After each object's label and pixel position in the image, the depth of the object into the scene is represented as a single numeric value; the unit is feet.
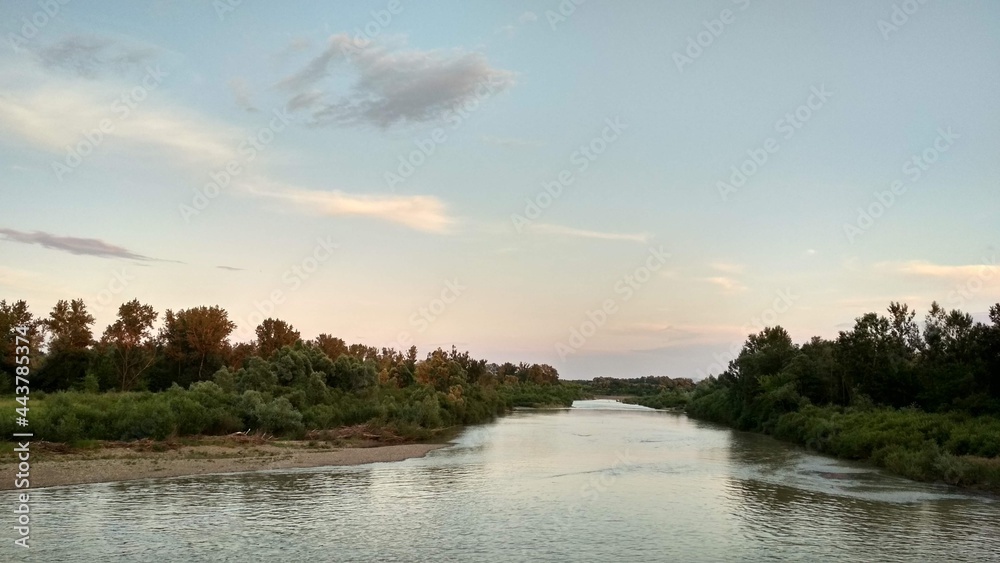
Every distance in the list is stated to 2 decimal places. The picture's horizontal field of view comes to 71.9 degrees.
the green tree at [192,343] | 224.74
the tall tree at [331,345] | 334.85
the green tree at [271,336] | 272.31
